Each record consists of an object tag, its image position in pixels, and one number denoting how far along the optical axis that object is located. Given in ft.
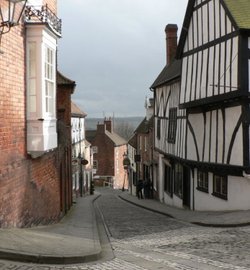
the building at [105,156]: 237.66
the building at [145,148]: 121.11
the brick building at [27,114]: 32.94
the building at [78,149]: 133.90
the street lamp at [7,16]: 29.78
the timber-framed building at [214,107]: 52.19
